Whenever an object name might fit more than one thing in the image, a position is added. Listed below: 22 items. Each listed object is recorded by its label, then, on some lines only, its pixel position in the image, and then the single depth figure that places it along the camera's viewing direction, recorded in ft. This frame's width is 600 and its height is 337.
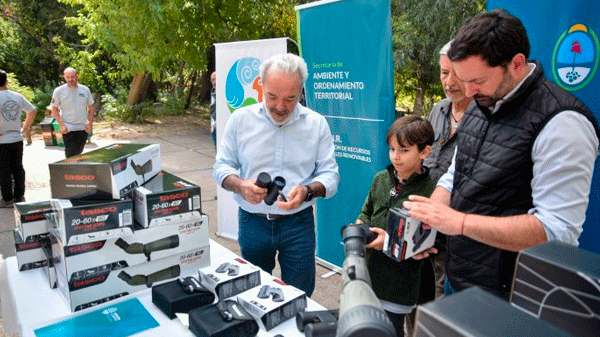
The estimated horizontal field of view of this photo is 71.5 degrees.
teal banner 10.22
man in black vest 4.05
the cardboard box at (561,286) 1.81
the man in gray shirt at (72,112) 20.75
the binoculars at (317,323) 4.62
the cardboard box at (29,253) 6.61
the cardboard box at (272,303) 5.00
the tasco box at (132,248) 5.47
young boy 6.63
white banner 12.54
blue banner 6.29
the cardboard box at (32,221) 6.43
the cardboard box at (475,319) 1.51
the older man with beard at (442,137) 7.67
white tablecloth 5.12
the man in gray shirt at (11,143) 17.57
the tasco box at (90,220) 5.36
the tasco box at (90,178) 5.91
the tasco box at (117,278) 5.55
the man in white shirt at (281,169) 7.21
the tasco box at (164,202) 5.91
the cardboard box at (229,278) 5.55
